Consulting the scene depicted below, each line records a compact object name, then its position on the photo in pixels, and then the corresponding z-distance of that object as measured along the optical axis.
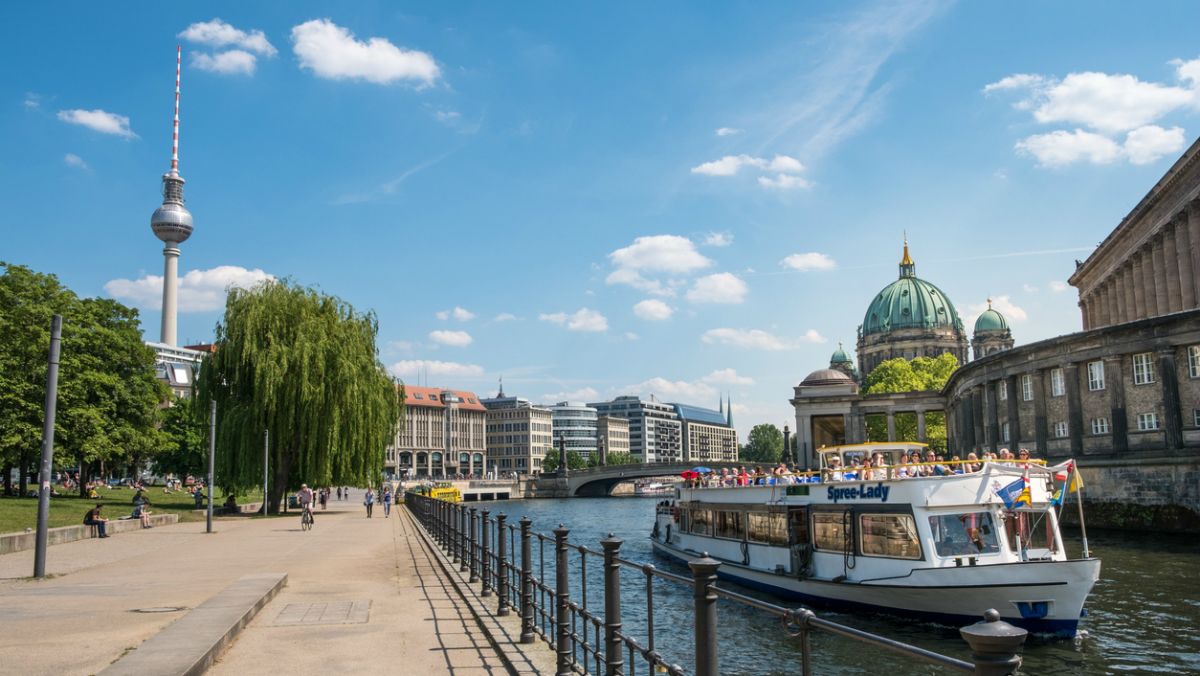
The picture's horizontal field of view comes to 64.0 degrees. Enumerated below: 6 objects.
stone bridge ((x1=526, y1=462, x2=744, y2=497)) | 128.82
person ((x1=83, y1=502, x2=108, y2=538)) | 32.69
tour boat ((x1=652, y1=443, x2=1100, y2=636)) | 20.02
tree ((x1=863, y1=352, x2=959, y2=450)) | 120.81
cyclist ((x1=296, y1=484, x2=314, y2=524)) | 38.21
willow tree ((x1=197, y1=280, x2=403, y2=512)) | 45.44
